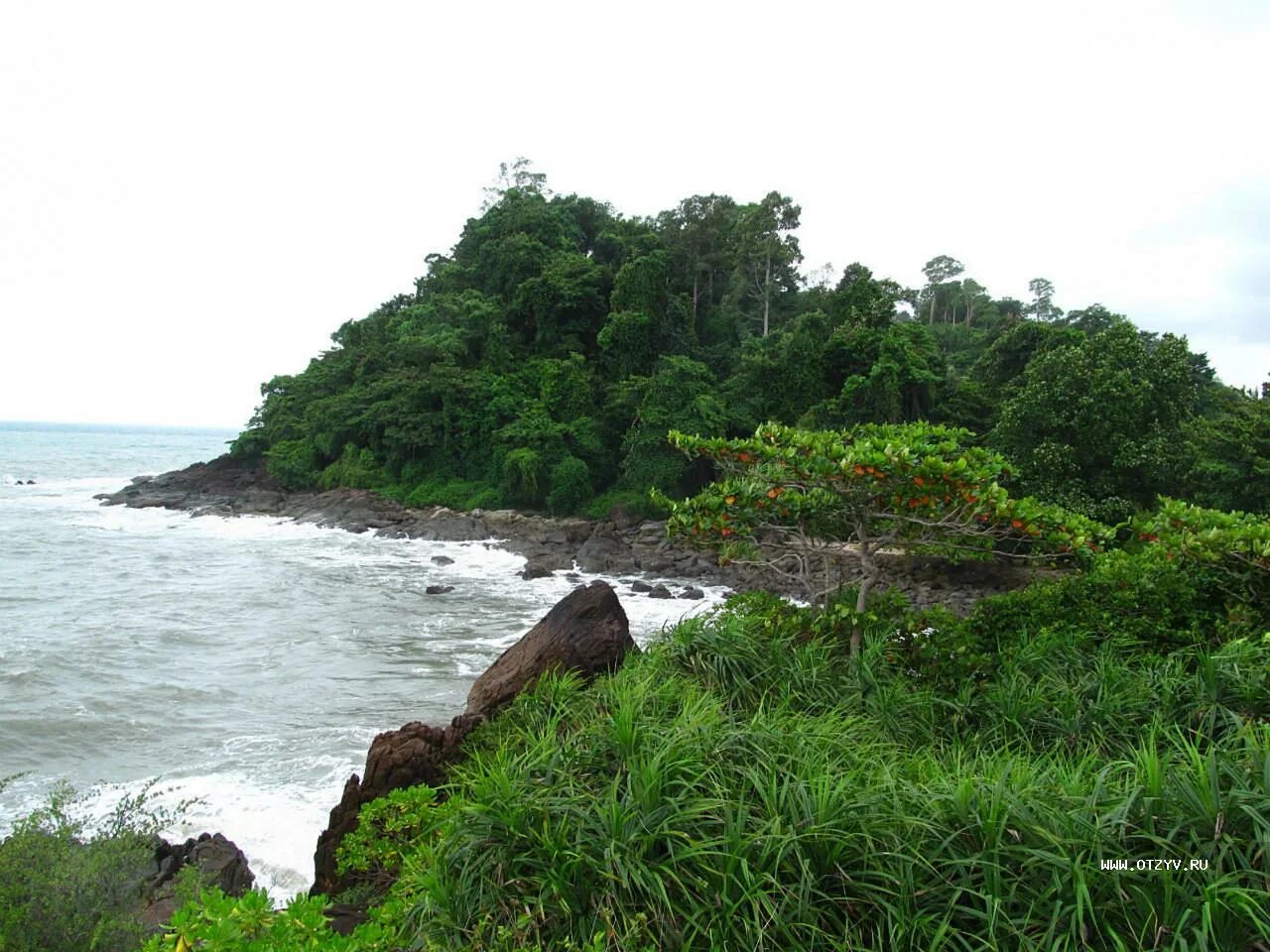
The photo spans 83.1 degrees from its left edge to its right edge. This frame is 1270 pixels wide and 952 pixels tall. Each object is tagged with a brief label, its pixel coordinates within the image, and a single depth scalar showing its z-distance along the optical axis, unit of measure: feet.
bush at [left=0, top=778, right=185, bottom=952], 12.19
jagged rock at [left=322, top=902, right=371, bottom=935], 13.25
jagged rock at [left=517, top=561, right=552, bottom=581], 64.34
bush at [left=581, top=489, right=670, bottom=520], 85.66
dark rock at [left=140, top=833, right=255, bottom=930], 16.90
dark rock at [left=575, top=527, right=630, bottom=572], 68.08
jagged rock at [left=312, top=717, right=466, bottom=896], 17.11
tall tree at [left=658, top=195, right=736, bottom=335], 112.68
